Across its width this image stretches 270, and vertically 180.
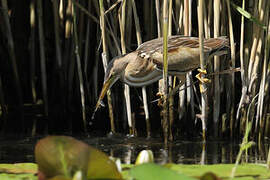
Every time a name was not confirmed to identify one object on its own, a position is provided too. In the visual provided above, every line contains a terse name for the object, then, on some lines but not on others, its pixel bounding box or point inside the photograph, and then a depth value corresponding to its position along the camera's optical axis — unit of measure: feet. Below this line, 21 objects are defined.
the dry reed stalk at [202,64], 27.91
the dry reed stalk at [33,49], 36.29
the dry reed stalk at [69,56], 36.24
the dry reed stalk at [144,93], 32.12
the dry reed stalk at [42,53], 35.40
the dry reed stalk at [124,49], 32.42
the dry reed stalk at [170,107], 31.66
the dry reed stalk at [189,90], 31.92
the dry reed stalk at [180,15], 32.32
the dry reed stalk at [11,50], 35.53
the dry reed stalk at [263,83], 31.48
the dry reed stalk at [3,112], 35.22
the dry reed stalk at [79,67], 33.06
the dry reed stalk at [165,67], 26.87
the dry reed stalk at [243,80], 31.96
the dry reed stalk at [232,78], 31.63
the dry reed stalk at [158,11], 30.76
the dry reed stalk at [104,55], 30.27
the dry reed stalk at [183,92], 31.45
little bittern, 31.30
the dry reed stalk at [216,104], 32.63
